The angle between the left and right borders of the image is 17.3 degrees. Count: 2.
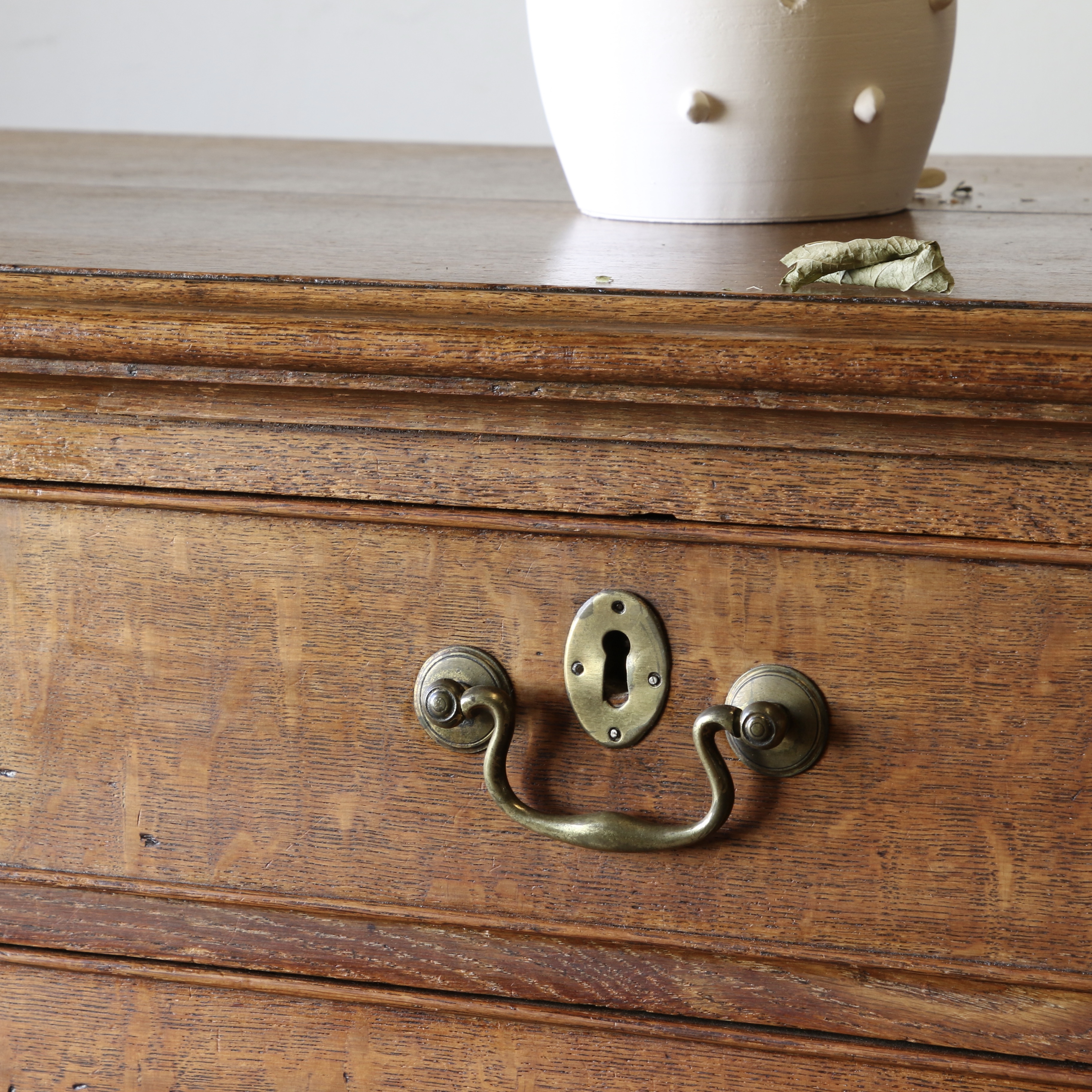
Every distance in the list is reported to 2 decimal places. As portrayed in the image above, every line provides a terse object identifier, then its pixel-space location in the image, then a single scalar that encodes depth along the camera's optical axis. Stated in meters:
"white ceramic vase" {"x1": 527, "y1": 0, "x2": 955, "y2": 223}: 1.10
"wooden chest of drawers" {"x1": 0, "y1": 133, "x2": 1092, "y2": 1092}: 0.99
